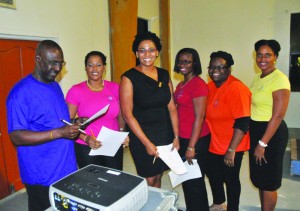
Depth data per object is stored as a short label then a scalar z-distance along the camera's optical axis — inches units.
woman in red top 71.0
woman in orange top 70.2
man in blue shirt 47.5
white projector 31.9
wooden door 110.0
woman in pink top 73.9
